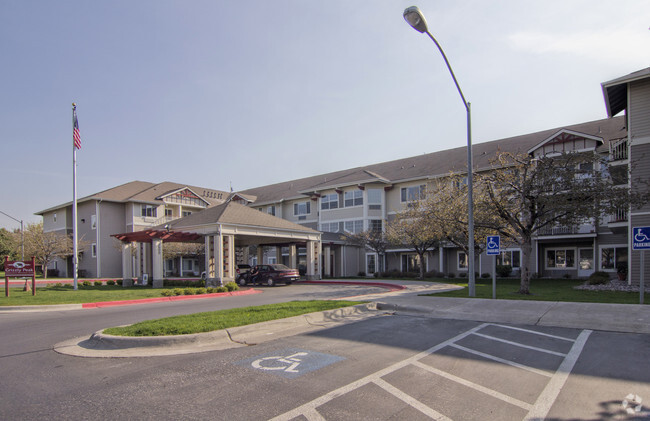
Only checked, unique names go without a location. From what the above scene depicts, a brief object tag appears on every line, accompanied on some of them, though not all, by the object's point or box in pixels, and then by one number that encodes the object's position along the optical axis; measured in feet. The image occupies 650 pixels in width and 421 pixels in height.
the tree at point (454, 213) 67.67
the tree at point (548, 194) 53.93
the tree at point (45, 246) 124.77
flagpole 71.61
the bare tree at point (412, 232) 88.50
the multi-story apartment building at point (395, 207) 71.77
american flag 72.02
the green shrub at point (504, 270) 103.31
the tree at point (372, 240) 110.11
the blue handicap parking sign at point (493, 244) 48.42
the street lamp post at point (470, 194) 52.23
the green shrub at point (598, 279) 71.99
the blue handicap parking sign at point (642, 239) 42.68
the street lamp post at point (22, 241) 130.44
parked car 89.45
